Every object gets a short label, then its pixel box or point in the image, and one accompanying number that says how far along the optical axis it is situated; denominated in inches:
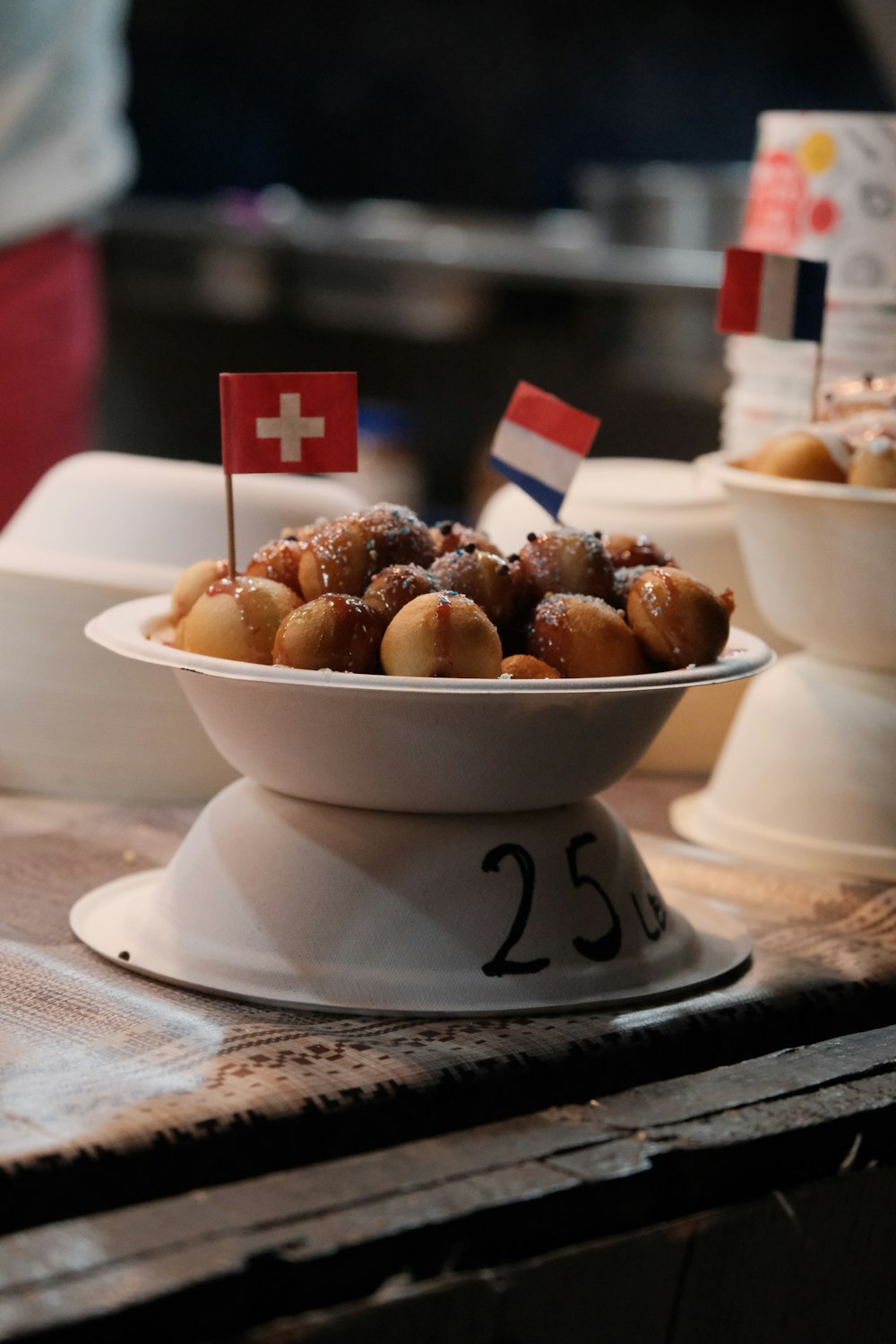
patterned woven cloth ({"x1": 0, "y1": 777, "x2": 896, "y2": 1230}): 29.9
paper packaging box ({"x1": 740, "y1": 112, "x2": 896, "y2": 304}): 42.0
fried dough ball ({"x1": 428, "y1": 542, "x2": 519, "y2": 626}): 32.9
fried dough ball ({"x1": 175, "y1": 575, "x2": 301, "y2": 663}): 32.3
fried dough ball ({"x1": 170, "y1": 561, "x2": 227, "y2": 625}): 33.6
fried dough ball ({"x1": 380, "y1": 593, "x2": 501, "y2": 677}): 31.6
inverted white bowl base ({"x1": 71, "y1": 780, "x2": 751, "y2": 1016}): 32.4
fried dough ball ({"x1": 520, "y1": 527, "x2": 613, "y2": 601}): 33.4
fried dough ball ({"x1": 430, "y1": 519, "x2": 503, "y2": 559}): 33.9
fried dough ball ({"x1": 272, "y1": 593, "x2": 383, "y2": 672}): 31.7
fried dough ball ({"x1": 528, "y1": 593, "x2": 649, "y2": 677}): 32.4
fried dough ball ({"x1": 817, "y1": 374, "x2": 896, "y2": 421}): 38.5
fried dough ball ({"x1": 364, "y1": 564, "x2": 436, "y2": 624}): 32.4
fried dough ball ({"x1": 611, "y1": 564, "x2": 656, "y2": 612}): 33.6
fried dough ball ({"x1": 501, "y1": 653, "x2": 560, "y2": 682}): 32.0
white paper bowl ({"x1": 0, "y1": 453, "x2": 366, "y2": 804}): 37.7
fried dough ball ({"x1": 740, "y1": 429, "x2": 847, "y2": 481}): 36.9
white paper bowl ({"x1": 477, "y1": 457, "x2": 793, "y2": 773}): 40.9
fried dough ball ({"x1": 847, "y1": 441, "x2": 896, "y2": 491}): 36.4
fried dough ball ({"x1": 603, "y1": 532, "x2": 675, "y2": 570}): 34.3
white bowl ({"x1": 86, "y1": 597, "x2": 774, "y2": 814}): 31.4
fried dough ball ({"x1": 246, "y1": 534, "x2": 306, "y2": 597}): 33.4
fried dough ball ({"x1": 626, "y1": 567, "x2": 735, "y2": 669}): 32.5
